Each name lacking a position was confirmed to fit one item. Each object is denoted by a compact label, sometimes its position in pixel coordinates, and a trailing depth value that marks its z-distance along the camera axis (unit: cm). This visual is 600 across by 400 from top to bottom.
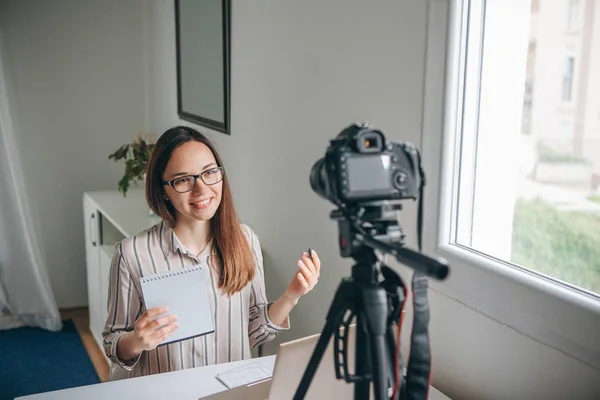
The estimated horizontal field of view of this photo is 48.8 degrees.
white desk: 142
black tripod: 95
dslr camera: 94
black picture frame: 256
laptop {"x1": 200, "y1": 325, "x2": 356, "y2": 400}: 118
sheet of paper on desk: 147
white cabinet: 303
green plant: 320
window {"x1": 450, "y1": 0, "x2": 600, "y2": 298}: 125
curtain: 347
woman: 158
